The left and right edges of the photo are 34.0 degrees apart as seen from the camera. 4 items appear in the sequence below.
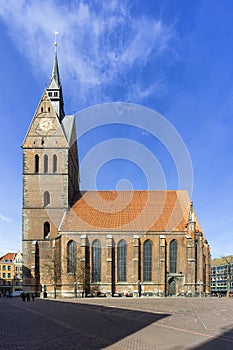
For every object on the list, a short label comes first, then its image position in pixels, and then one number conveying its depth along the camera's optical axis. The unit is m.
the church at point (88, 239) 52.34
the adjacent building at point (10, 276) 109.06
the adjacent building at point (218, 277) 158.25
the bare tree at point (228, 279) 62.41
